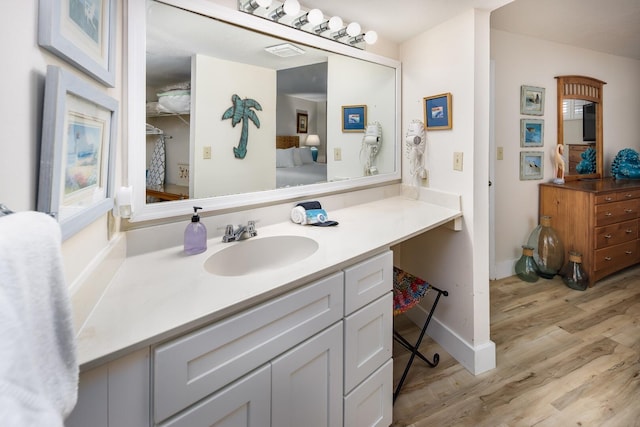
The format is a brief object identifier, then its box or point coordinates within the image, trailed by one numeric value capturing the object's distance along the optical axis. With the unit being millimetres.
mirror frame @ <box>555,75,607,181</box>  2975
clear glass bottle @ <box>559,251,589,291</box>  2738
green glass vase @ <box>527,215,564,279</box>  2902
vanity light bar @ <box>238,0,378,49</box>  1415
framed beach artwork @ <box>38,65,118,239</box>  580
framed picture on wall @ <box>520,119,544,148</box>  2820
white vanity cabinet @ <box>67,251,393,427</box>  674
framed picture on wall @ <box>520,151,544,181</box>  2877
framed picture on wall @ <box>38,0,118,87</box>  582
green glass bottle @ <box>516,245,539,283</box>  2887
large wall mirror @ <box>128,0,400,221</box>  1178
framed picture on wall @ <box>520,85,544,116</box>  2793
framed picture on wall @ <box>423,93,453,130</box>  1806
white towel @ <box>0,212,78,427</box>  325
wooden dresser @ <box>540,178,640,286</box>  2719
